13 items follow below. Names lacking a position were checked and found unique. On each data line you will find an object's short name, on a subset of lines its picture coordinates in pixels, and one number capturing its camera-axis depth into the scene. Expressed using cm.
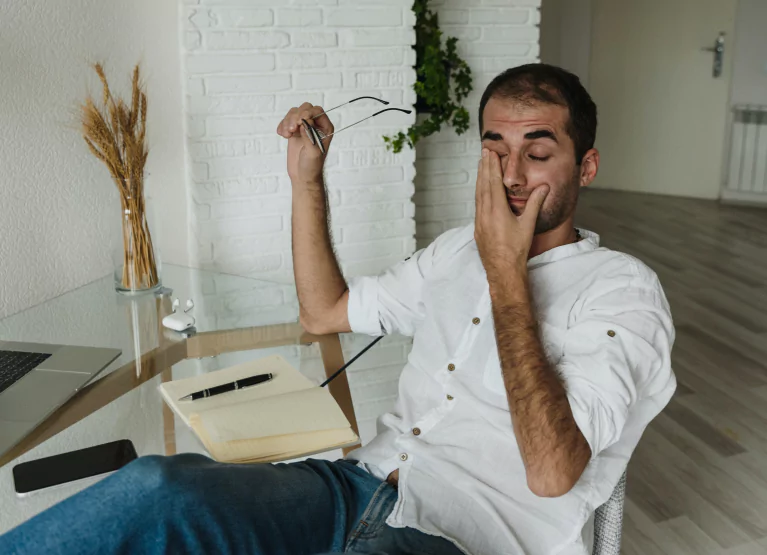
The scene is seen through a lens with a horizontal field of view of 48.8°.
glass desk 133
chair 136
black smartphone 122
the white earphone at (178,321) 176
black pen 143
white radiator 574
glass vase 193
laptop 135
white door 579
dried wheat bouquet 192
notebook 130
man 114
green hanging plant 283
